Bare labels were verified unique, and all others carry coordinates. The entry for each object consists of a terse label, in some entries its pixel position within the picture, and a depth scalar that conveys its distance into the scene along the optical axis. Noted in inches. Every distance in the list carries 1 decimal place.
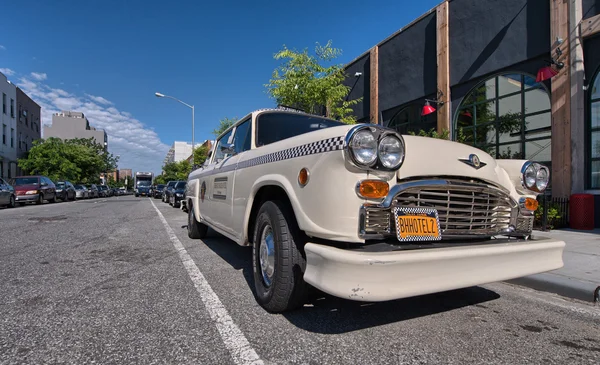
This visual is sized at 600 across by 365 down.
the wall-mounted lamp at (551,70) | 314.4
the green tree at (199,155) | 1224.8
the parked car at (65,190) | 912.3
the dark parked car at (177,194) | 633.0
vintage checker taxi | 76.1
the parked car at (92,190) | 1383.4
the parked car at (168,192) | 776.9
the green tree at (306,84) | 450.9
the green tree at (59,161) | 1293.1
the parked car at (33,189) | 709.9
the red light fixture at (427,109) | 445.1
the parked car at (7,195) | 609.9
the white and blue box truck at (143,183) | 1580.2
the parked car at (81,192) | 1179.9
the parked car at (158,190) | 1124.4
